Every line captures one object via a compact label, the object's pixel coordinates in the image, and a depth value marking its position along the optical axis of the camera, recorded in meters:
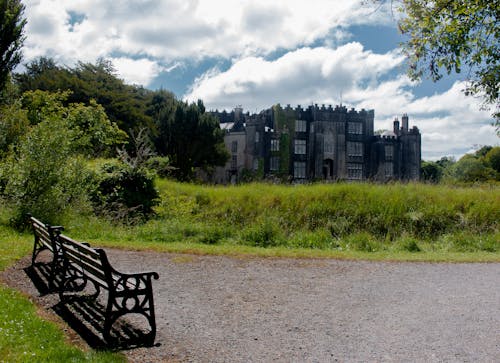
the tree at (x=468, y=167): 57.67
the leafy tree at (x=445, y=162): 88.22
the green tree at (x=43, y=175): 12.52
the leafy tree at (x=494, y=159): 65.31
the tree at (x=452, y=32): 7.47
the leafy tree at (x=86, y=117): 23.75
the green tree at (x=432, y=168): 78.44
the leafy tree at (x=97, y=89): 35.12
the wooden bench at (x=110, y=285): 4.75
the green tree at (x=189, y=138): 41.72
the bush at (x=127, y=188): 16.80
